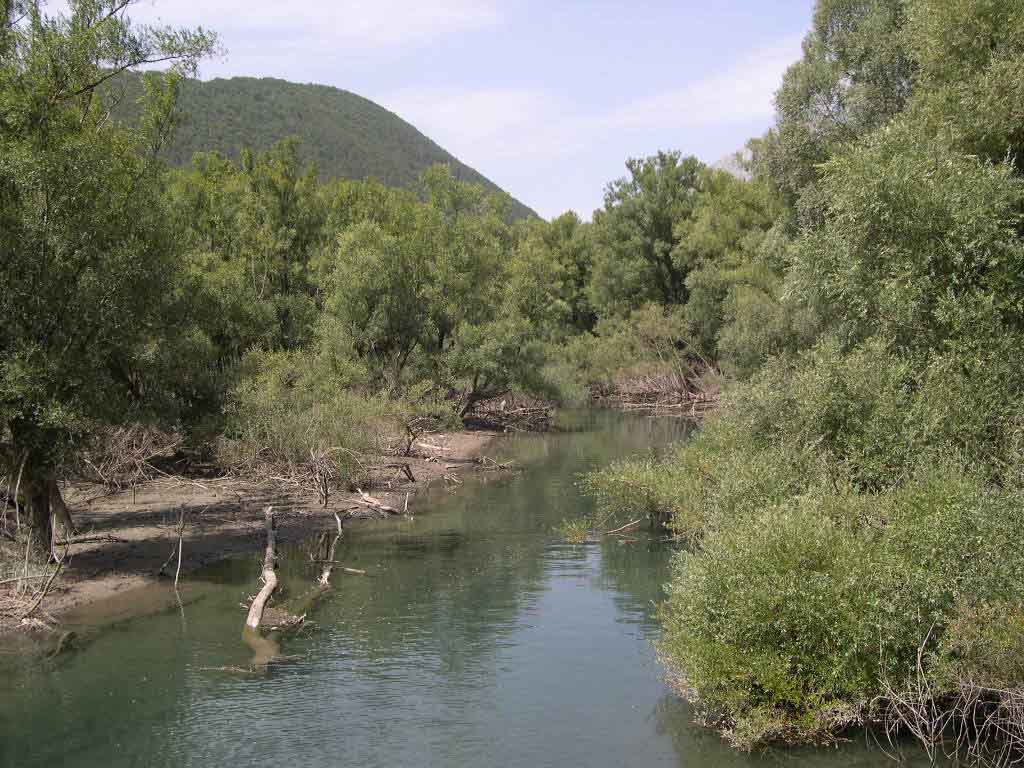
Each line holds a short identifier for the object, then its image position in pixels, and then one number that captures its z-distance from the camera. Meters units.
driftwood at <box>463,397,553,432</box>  52.78
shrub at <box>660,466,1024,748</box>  12.23
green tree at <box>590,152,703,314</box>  70.19
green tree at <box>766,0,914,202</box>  29.00
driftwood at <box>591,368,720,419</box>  61.44
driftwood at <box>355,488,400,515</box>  28.70
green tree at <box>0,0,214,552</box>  18.19
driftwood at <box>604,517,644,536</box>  25.05
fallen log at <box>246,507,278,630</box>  17.53
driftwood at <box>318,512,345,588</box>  20.39
